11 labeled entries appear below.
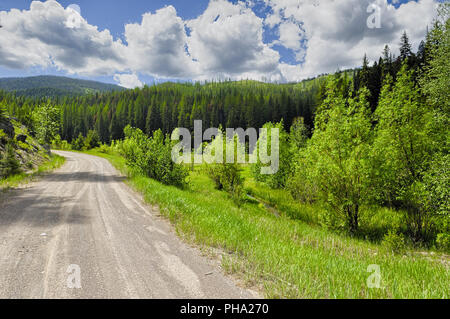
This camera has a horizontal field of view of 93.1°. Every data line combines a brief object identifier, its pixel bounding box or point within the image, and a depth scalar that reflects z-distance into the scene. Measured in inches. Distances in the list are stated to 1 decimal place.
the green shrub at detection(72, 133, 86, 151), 3321.9
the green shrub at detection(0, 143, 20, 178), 665.8
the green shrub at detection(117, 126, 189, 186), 807.1
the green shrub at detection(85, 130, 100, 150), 3322.1
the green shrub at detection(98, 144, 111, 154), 3073.6
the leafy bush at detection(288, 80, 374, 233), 504.4
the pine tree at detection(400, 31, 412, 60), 1913.1
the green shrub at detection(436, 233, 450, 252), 425.2
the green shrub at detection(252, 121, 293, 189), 1080.8
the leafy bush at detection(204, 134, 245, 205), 980.6
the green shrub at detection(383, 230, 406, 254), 419.1
